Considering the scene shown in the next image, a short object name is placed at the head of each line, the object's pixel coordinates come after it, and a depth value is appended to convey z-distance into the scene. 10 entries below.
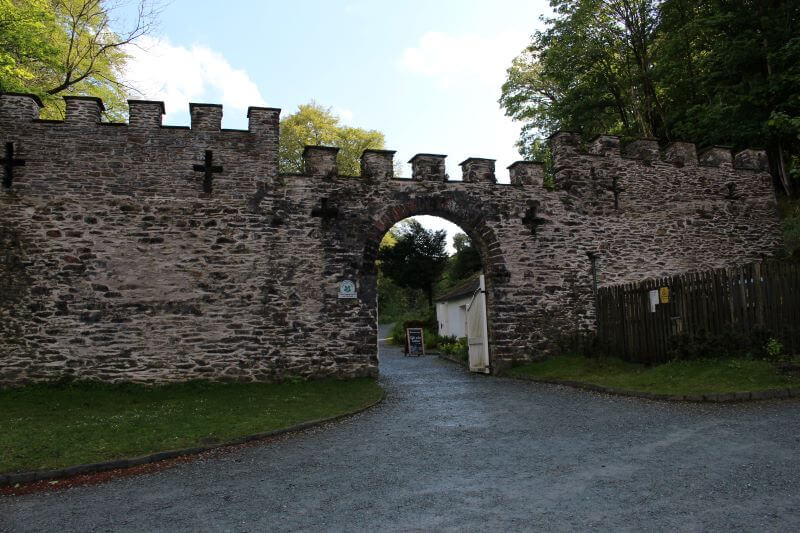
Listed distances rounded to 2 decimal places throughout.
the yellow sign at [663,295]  10.46
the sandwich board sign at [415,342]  21.78
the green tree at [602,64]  20.73
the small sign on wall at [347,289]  11.20
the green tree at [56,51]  11.41
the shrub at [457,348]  16.34
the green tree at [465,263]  35.84
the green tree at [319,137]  32.41
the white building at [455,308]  22.78
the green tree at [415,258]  33.72
